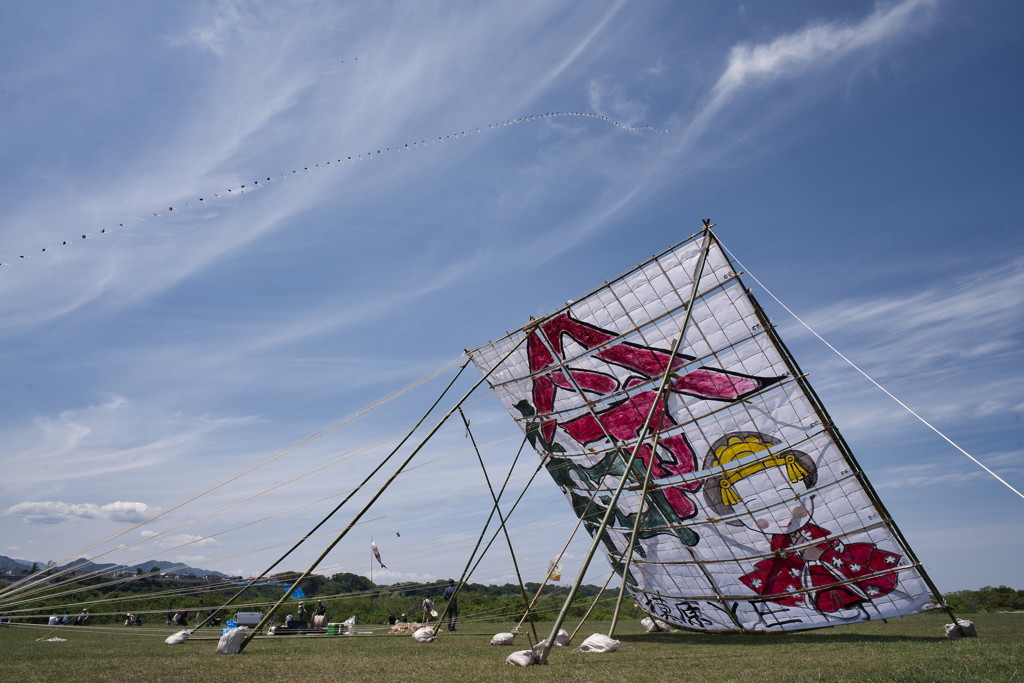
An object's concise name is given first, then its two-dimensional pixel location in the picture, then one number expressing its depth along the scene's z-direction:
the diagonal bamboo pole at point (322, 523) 16.14
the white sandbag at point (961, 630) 16.00
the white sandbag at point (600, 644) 14.07
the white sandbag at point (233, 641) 14.70
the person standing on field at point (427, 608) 25.49
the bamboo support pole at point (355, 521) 14.31
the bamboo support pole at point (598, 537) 12.45
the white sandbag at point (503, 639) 17.86
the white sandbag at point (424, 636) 18.67
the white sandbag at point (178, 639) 17.36
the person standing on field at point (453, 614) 24.73
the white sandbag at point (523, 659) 12.44
